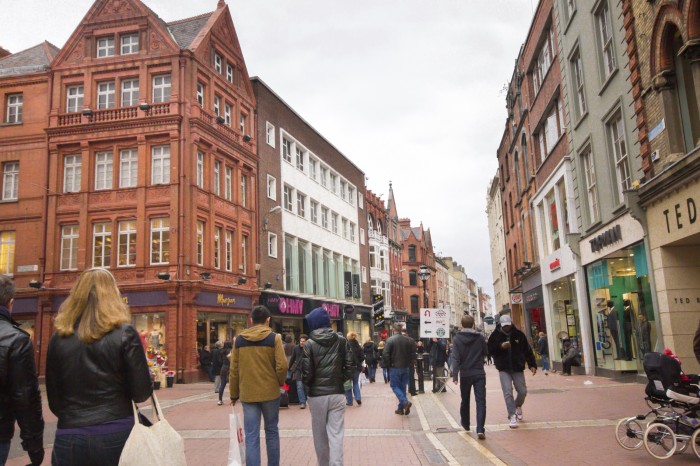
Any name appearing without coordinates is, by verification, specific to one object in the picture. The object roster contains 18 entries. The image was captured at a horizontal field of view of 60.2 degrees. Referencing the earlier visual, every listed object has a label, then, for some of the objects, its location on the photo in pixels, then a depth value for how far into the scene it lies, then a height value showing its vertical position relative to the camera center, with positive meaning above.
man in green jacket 6.40 -0.43
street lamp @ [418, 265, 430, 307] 23.41 +2.33
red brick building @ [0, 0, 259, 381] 26.27 +7.64
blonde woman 3.21 -0.16
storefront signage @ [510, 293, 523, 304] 34.53 +1.75
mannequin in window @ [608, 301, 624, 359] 17.84 -0.14
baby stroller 6.96 -1.07
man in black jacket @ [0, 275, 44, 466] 3.48 -0.24
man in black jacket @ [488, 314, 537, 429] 10.30 -0.47
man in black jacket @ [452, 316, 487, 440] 9.41 -0.49
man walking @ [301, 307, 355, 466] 6.32 -0.46
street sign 18.36 +0.29
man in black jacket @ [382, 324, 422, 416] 12.47 -0.56
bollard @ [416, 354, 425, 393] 16.81 -1.13
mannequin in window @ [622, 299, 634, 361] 17.03 -0.01
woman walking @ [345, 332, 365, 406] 14.87 -0.94
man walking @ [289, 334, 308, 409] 14.06 -0.88
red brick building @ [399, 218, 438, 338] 77.38 +9.17
